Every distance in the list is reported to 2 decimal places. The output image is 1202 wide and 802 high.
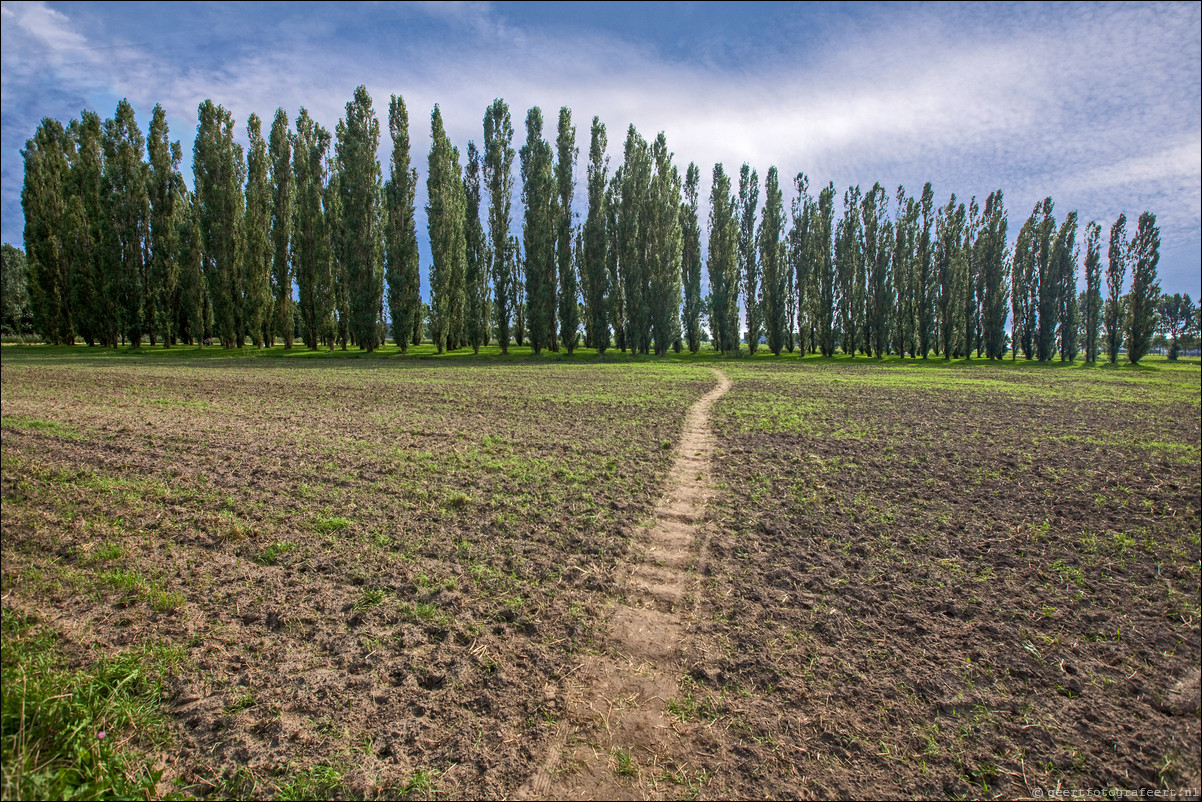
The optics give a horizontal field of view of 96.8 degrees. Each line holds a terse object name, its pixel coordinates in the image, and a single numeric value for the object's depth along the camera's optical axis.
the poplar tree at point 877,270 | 52.62
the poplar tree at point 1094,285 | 53.38
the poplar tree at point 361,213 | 39.66
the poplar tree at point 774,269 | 52.09
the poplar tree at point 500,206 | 44.31
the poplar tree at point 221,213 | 40.56
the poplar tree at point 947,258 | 53.06
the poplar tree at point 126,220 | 35.53
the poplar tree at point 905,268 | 53.66
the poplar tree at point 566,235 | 43.72
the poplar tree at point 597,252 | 44.75
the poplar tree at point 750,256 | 53.88
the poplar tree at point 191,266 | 41.16
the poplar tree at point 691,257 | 55.18
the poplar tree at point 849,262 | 53.12
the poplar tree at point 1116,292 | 52.28
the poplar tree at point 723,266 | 51.94
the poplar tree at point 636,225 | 44.66
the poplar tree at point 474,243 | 45.31
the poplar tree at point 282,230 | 44.23
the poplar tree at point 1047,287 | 53.62
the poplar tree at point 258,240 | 42.59
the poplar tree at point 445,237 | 42.47
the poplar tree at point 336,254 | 41.88
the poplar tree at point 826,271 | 53.28
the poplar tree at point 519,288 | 46.55
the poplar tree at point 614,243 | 45.94
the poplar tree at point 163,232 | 40.00
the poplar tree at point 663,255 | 44.31
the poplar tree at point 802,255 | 54.72
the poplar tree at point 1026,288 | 54.81
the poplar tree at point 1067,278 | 53.75
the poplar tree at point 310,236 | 43.22
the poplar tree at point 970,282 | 54.38
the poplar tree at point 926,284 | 53.12
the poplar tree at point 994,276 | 53.53
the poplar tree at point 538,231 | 42.53
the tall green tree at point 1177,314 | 98.19
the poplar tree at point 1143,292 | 50.50
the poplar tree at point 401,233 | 40.34
